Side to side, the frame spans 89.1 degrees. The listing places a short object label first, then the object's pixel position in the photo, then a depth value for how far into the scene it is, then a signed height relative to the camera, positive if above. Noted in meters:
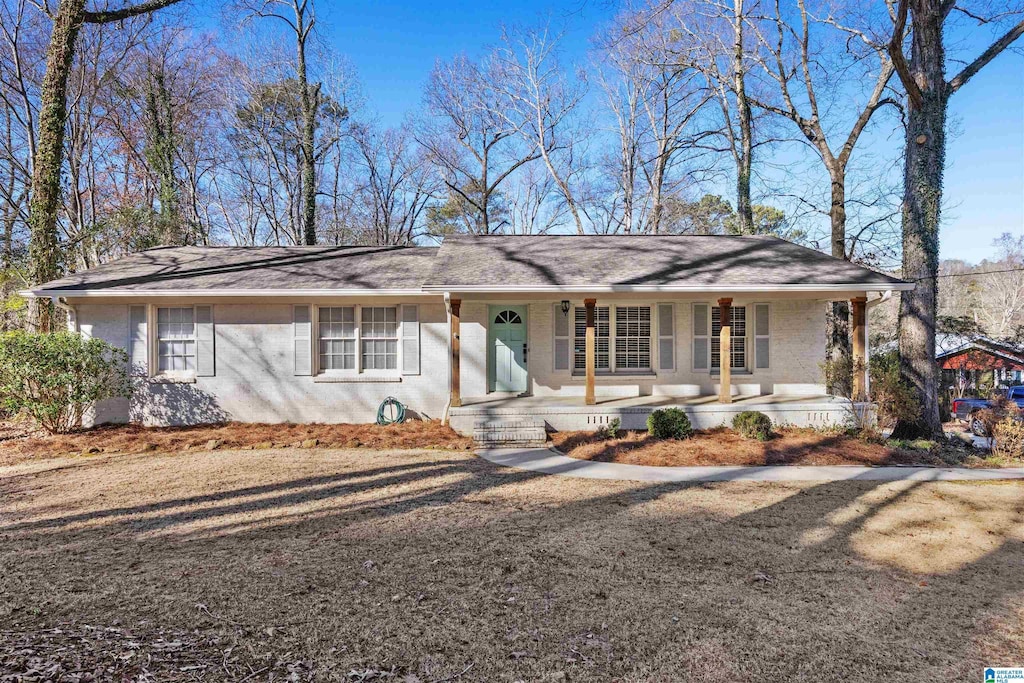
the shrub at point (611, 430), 9.51 -1.59
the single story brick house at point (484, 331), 10.05 +0.29
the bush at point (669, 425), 9.42 -1.47
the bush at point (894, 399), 9.57 -1.04
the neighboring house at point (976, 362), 20.98 -0.82
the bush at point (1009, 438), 8.58 -1.59
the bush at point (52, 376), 9.05 -0.56
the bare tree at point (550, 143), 25.38 +10.12
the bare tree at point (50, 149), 11.07 +4.19
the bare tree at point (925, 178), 9.80 +3.17
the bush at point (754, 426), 9.28 -1.49
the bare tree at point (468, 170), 26.56 +9.36
